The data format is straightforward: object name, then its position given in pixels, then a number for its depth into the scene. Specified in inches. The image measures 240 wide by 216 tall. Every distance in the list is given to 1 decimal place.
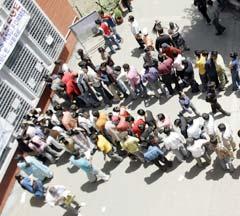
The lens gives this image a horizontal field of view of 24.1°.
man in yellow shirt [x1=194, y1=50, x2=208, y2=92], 606.2
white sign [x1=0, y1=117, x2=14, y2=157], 653.3
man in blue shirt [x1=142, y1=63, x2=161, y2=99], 632.7
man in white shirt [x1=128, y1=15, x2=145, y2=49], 738.8
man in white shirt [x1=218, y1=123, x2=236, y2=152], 507.8
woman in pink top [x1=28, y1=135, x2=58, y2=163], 644.7
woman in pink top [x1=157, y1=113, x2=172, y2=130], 563.8
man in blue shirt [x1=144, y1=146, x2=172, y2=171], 550.6
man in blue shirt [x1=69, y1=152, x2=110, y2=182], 566.9
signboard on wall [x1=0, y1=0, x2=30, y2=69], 677.9
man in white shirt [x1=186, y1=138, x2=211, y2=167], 531.8
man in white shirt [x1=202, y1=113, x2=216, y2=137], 524.9
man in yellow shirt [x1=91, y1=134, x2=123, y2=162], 584.7
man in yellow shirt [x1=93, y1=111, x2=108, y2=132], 607.5
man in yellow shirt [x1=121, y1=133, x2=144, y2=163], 562.9
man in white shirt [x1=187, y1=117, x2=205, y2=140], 533.6
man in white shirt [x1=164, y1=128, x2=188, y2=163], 541.3
